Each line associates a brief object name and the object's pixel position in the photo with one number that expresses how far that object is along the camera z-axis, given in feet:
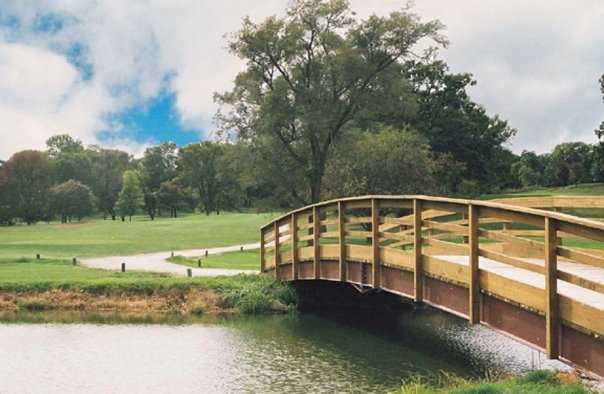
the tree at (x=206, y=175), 344.08
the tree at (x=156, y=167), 361.30
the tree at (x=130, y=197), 317.22
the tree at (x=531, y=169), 402.11
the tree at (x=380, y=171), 140.15
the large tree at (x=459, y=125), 212.23
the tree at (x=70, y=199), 312.09
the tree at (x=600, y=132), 224.12
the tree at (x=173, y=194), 341.00
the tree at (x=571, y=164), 330.13
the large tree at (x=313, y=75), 126.21
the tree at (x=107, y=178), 365.81
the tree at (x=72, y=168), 368.07
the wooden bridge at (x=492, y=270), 31.19
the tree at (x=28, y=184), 312.50
